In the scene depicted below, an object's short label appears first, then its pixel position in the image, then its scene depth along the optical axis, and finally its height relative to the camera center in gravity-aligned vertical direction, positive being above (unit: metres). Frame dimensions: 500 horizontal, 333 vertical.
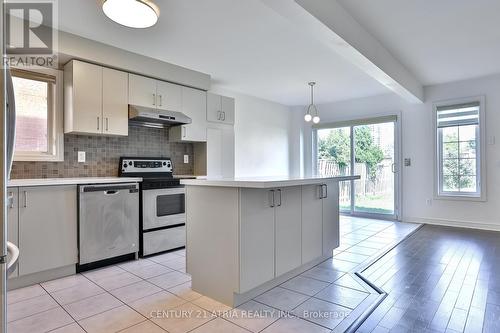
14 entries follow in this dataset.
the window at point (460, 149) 4.89 +0.30
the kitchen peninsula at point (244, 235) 2.20 -0.56
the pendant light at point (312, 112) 4.82 +1.28
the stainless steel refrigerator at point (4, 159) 0.78 +0.03
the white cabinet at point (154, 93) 3.59 +0.97
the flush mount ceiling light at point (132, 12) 2.10 +1.18
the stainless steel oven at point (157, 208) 3.43 -0.49
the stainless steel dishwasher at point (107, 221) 2.95 -0.57
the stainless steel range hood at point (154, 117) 3.48 +0.64
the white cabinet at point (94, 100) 3.12 +0.77
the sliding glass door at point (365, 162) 5.82 +0.09
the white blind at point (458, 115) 4.90 +0.89
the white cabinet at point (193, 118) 4.14 +0.74
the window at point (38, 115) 3.02 +0.58
